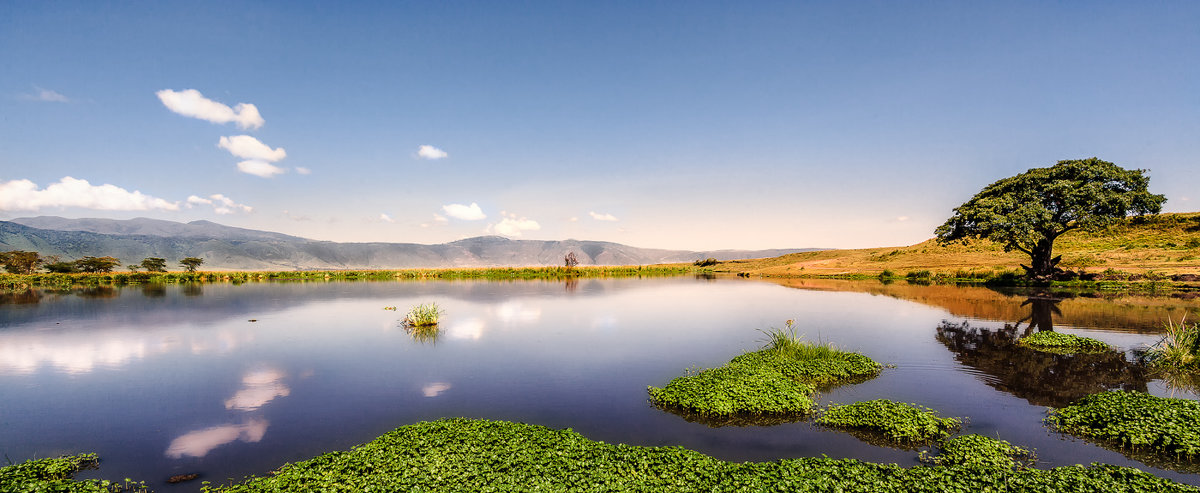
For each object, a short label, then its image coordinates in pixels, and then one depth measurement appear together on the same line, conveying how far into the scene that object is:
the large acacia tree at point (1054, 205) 41.72
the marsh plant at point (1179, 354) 15.77
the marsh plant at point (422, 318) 25.72
